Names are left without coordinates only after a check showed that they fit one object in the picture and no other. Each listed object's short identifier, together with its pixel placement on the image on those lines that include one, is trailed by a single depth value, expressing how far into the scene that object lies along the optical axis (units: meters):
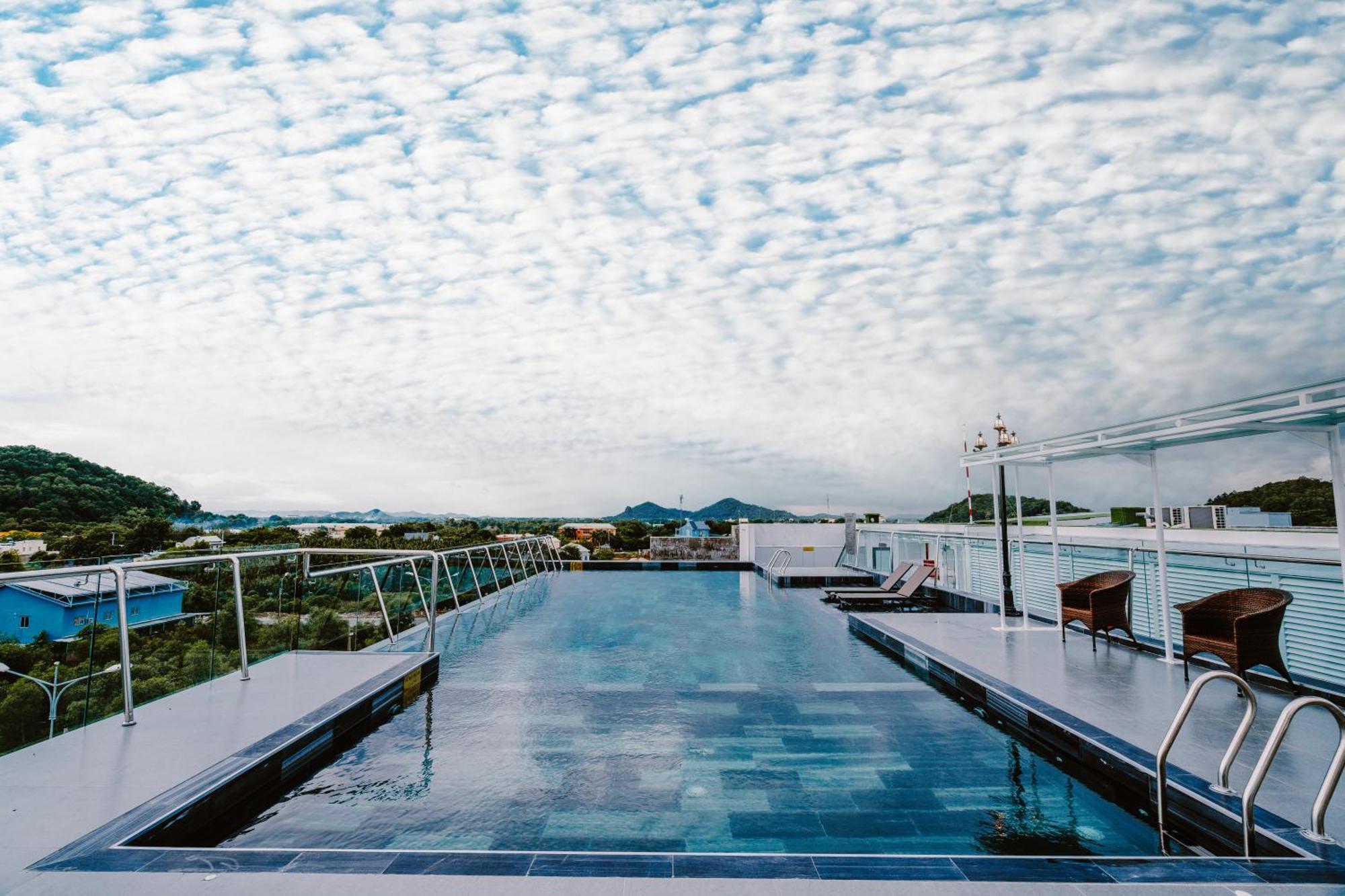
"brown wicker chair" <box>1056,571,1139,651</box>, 5.63
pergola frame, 3.71
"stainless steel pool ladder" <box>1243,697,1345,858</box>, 2.30
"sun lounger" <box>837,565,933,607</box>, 9.14
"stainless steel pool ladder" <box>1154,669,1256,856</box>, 2.58
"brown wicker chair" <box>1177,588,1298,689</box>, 4.12
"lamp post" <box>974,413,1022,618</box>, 7.54
